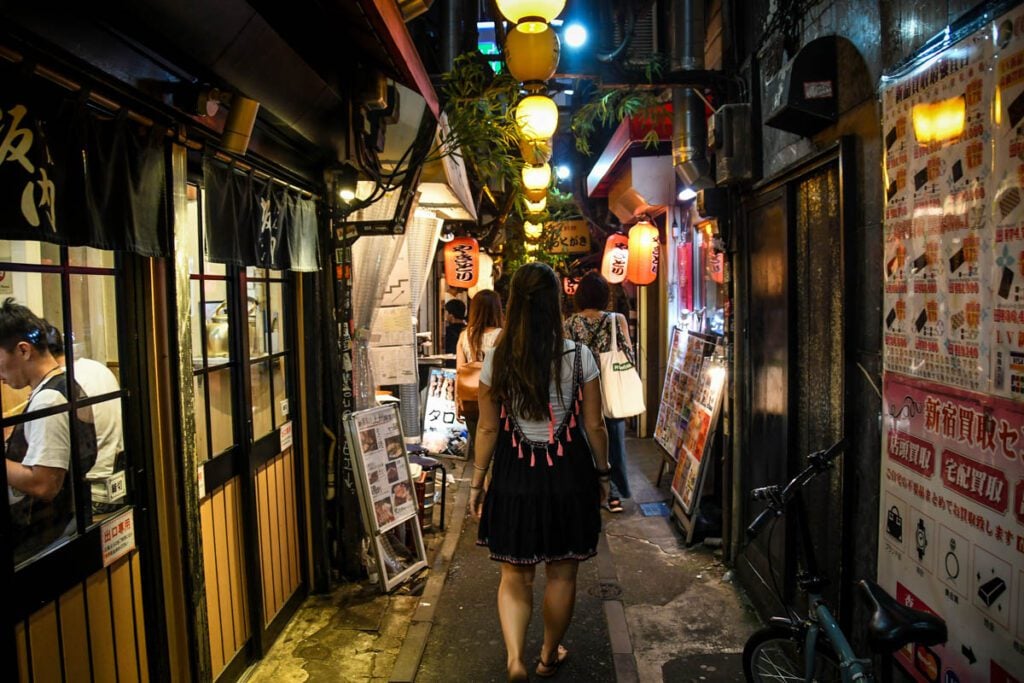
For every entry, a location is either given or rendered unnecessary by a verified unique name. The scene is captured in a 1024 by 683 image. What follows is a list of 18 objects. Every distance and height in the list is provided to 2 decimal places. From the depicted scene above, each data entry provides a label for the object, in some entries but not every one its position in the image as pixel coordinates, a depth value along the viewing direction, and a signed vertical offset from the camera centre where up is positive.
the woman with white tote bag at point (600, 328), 9.72 -0.28
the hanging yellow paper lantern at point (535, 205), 15.40 +2.40
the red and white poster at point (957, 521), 3.12 -1.17
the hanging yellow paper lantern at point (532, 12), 5.56 +2.43
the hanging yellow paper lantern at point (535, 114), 8.34 +2.38
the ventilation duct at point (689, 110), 8.34 +2.50
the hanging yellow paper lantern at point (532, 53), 6.34 +2.38
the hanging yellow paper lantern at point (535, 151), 8.97 +2.28
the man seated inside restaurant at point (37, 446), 3.38 -0.59
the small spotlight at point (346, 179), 7.54 +1.53
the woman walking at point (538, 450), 5.32 -1.08
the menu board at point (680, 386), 9.88 -1.22
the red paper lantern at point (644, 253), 13.64 +1.06
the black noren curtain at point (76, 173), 2.96 +0.77
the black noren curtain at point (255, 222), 5.07 +0.83
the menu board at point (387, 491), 7.31 -1.90
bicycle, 3.12 -1.93
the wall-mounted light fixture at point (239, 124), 4.97 +1.43
